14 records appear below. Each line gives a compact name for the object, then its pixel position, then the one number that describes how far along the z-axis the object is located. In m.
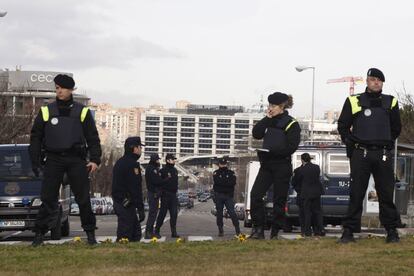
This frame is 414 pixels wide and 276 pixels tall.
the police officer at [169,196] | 20.39
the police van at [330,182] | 26.47
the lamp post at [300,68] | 71.82
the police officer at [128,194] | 14.56
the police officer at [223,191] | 21.38
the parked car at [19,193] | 19.42
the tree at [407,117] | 50.45
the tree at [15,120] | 49.38
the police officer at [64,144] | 11.59
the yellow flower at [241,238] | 12.39
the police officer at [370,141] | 11.51
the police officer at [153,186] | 20.20
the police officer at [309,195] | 20.62
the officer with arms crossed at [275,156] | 12.86
